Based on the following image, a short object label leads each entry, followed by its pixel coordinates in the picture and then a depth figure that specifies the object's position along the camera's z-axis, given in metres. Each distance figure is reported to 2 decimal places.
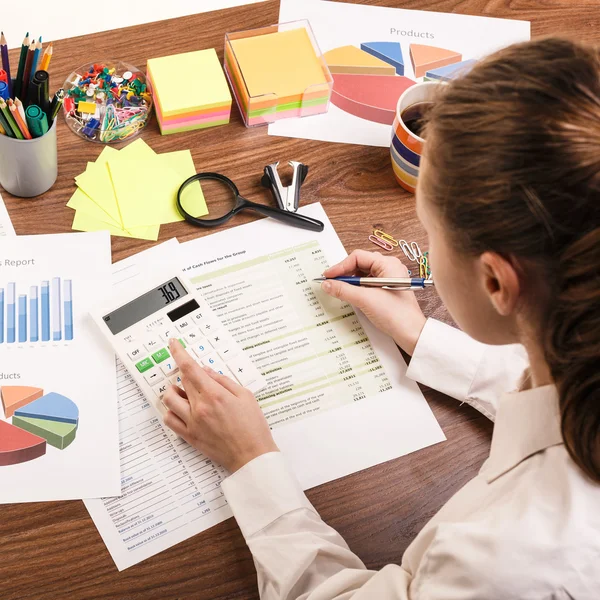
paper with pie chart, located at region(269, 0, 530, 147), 1.09
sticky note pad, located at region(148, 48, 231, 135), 1.00
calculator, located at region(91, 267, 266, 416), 0.86
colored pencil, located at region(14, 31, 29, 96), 0.82
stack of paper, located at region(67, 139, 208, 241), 0.95
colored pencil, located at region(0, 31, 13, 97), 0.82
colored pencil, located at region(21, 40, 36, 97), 0.82
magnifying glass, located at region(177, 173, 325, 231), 0.97
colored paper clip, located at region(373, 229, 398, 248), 1.00
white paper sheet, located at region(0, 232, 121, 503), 0.79
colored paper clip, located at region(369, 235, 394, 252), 1.00
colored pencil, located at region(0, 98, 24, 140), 0.81
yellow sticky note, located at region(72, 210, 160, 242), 0.94
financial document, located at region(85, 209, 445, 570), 0.80
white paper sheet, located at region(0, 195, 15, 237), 0.92
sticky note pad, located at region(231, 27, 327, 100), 1.03
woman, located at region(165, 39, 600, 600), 0.55
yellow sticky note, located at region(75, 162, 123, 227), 0.96
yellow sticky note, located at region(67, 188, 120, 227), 0.95
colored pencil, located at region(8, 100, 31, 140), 0.81
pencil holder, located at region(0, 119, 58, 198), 0.87
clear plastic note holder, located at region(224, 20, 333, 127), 1.03
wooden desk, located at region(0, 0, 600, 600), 0.76
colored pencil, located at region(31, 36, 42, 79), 0.82
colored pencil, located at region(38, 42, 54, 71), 0.82
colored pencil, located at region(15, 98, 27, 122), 0.82
